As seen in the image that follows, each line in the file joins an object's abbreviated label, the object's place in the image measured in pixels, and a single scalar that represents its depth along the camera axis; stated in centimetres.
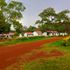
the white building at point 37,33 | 4698
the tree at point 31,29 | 4900
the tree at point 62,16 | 4100
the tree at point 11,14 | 1682
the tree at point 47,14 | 4092
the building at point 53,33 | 4797
